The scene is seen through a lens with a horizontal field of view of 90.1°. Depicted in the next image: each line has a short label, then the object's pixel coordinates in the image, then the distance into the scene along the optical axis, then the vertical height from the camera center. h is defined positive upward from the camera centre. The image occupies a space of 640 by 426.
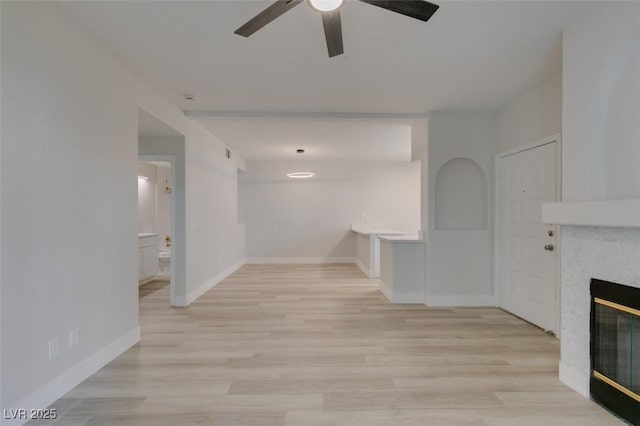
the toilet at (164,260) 6.60 -1.02
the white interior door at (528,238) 3.31 -0.32
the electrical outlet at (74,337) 2.24 -0.90
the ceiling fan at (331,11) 1.71 +1.11
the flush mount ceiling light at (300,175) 7.28 +0.82
